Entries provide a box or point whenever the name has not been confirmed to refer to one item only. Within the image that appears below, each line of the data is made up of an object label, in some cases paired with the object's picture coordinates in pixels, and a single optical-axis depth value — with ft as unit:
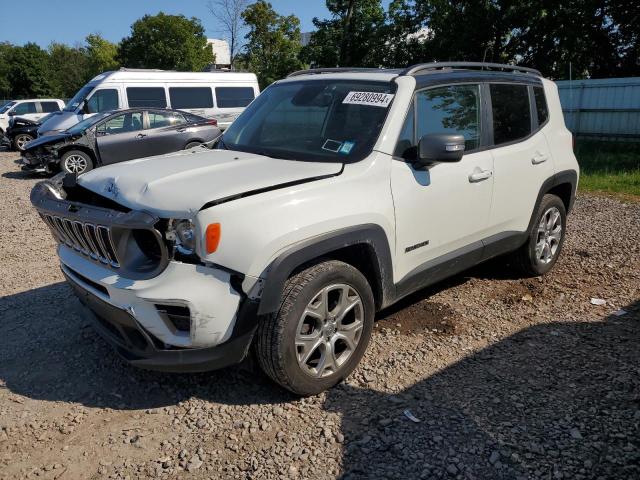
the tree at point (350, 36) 84.53
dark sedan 36.88
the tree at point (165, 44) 140.56
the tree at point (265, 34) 115.65
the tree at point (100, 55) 171.53
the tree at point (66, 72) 169.99
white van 45.91
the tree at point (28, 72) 161.58
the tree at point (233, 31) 129.29
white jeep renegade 8.55
